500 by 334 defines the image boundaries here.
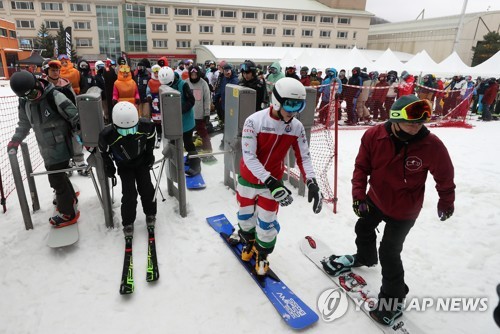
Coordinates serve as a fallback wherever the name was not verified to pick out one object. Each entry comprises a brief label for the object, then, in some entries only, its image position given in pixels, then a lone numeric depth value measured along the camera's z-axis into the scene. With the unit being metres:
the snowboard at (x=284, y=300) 2.89
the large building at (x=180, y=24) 42.78
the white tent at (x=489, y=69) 18.31
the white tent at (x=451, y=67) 19.85
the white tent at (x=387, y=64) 20.47
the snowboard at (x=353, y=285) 2.85
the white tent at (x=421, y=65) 20.04
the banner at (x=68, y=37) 18.19
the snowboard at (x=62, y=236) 3.78
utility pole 23.66
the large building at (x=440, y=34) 41.56
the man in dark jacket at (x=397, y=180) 2.55
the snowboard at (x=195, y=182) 5.68
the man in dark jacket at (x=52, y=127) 3.73
